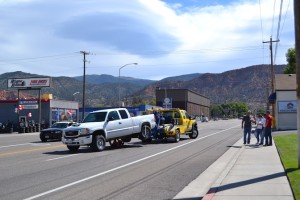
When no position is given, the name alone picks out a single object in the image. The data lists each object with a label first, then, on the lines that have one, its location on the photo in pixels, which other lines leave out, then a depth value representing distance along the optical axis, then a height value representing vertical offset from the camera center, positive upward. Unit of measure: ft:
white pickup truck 70.08 -1.38
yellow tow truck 87.92 -0.80
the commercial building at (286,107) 140.87 +4.70
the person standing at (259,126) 75.76 -0.80
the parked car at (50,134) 103.65 -3.16
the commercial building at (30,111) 204.54 +4.91
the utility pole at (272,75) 162.28 +18.14
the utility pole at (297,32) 40.50 +8.34
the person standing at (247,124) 77.41 -0.47
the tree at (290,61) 253.65 +36.17
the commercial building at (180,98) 426.10 +23.77
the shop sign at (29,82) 213.66 +19.15
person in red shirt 70.75 -1.41
